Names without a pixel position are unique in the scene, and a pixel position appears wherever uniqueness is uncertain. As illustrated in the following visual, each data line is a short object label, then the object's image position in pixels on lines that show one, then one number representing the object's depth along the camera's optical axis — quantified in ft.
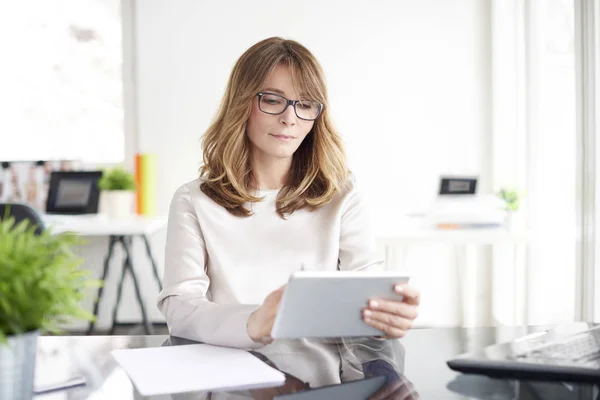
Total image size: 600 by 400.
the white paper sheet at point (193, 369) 3.00
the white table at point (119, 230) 11.39
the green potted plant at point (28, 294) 2.14
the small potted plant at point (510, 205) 10.37
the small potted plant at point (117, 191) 12.13
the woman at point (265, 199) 5.12
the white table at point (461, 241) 10.26
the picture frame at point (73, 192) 12.57
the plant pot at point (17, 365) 2.22
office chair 5.68
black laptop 3.01
